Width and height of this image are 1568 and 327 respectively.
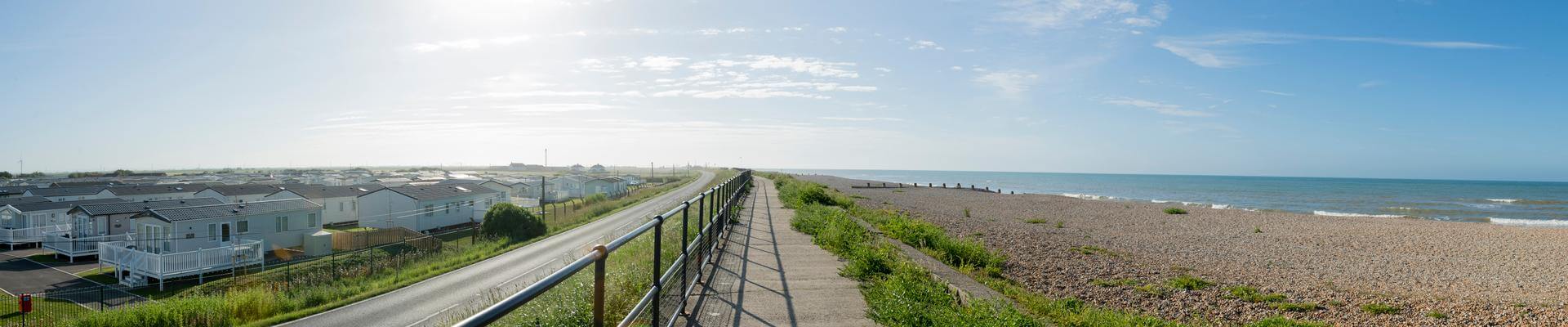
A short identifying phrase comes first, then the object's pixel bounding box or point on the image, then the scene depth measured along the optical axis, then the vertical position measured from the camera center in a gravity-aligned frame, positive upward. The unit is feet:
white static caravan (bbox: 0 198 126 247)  104.32 -7.82
